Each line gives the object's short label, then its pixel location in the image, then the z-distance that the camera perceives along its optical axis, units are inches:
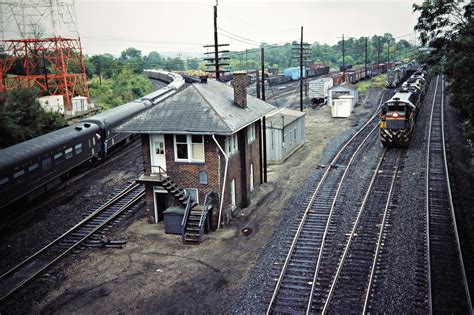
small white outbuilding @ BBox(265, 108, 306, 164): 1288.1
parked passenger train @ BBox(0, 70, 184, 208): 948.0
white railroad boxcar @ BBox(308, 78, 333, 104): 2310.5
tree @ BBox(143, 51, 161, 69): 6376.0
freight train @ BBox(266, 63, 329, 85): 3319.9
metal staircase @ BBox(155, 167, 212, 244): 804.0
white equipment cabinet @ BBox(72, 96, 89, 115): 2127.2
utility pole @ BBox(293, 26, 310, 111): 1858.5
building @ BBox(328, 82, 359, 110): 2112.5
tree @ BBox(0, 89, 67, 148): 1254.3
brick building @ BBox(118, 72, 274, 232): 845.8
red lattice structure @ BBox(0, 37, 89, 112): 2119.8
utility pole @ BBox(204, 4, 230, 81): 1165.7
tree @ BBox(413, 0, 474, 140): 757.9
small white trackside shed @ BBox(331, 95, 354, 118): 1918.1
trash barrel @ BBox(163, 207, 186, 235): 837.2
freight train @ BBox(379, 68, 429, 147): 1291.8
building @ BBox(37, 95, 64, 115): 1995.7
